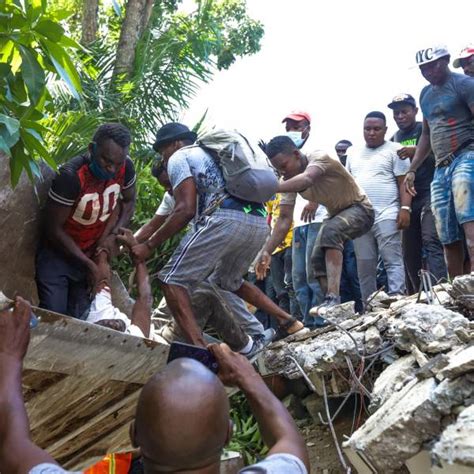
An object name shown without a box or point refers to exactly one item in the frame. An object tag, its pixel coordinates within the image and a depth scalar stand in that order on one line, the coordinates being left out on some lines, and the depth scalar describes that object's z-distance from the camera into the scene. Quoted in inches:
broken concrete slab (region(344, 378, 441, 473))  148.9
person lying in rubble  179.2
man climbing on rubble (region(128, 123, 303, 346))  206.7
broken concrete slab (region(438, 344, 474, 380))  150.1
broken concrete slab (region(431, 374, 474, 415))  150.1
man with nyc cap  228.8
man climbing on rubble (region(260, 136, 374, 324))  264.5
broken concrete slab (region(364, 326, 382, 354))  216.7
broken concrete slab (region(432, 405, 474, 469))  120.6
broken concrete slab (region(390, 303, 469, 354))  182.2
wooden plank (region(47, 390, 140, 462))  150.1
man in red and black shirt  174.6
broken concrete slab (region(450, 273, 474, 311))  203.0
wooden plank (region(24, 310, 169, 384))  113.8
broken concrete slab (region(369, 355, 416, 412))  181.2
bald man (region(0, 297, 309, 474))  68.7
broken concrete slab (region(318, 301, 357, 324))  249.3
